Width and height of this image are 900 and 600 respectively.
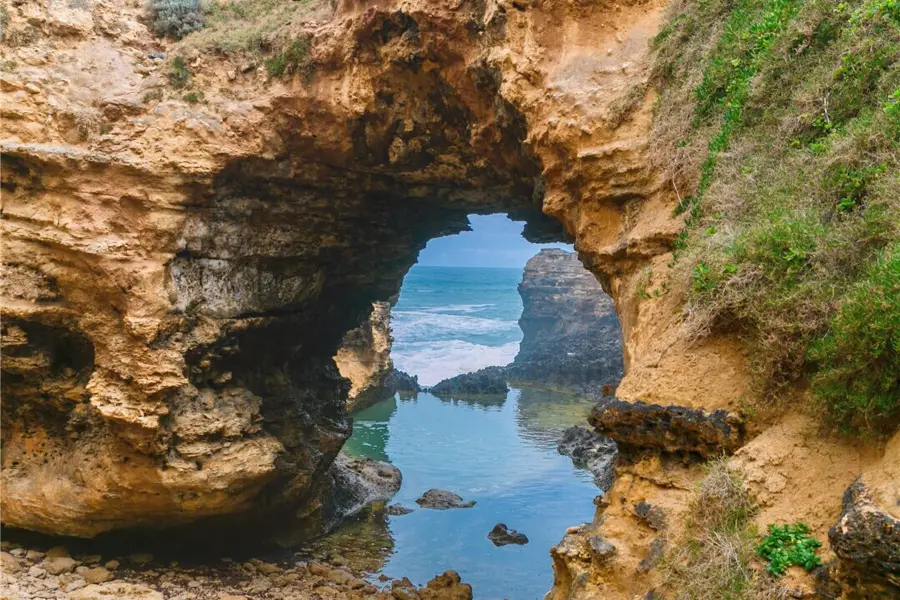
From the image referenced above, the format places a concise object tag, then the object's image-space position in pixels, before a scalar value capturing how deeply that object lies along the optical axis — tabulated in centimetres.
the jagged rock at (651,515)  546
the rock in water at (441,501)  1764
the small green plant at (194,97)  1105
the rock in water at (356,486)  1664
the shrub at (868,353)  420
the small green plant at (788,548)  423
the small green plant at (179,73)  1130
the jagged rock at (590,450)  2014
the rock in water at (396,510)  1709
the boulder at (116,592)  949
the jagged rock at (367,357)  3047
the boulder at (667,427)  544
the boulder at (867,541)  354
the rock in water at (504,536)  1534
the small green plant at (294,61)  1115
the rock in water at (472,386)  3725
